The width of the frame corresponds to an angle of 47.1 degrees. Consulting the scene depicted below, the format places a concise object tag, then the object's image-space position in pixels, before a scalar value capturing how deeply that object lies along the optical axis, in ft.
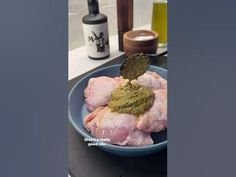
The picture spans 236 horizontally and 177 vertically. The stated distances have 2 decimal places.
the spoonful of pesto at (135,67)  1.62
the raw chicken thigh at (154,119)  1.53
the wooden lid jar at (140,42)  2.47
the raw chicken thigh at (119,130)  1.49
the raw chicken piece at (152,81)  1.80
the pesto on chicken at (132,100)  1.57
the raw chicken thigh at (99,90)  1.77
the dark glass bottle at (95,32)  2.44
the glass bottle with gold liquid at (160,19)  2.78
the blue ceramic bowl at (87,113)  1.44
